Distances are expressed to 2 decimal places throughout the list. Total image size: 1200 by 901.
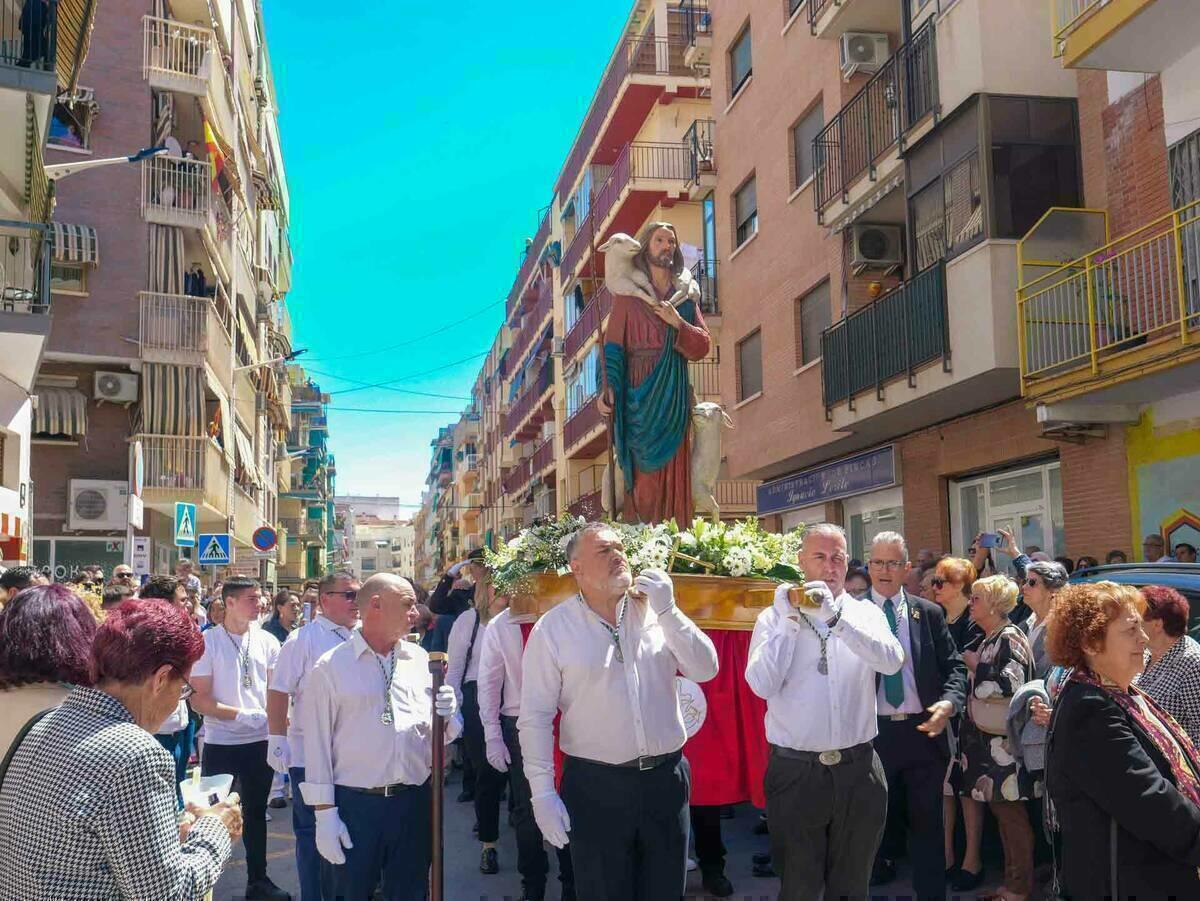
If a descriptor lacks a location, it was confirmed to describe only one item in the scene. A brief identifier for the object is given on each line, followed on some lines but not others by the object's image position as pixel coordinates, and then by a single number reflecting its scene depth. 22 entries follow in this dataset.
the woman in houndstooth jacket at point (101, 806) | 2.90
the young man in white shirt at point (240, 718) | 7.32
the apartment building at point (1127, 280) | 11.53
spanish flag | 25.42
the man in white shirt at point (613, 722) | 4.43
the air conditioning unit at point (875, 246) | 18.09
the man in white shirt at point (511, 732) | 6.93
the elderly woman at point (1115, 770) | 3.69
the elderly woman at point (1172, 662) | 4.76
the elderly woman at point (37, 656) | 3.66
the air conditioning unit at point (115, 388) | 23.42
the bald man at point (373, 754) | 4.86
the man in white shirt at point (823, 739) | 5.02
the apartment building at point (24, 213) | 12.80
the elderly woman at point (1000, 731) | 6.69
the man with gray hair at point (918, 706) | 6.25
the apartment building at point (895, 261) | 14.13
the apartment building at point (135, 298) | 22.70
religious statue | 8.39
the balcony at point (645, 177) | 30.06
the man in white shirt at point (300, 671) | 6.32
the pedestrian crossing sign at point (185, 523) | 16.44
